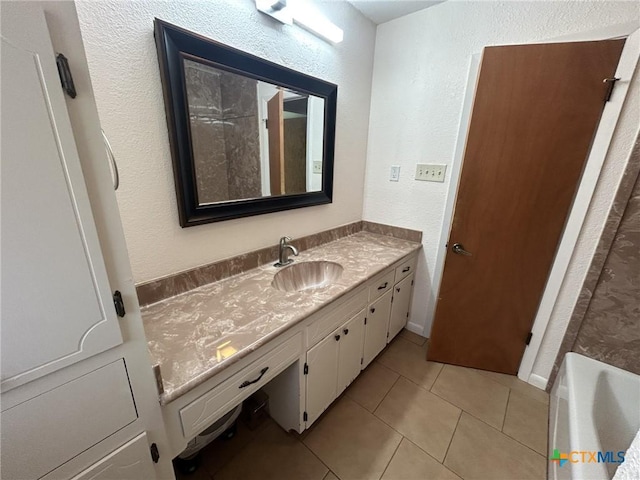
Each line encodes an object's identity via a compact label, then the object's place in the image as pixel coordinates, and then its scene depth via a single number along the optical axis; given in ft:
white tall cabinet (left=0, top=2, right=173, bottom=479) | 1.28
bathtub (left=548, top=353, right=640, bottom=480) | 2.93
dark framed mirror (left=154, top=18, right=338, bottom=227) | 3.29
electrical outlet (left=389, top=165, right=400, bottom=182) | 6.40
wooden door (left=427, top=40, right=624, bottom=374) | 4.04
